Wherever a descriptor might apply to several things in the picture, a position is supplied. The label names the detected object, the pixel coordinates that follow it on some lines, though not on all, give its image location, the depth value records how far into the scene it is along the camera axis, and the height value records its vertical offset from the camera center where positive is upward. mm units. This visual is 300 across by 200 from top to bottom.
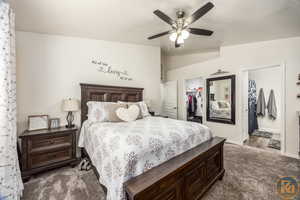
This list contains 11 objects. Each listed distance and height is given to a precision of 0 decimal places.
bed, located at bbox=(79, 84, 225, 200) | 1172 -682
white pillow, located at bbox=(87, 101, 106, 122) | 2410 -253
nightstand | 2016 -849
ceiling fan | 1908 +1148
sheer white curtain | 1416 -191
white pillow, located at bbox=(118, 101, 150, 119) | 2873 -263
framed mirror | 3680 -25
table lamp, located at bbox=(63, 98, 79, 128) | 2462 -123
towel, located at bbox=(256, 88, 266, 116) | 4867 -225
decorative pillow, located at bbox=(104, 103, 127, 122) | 2395 -251
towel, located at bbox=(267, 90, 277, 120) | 4707 -293
